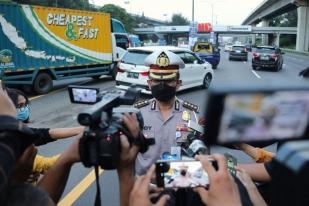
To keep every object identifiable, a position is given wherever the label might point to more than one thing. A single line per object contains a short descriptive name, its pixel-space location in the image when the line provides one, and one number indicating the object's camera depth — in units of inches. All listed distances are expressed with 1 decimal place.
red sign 1641.9
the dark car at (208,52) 647.3
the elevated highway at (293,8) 1281.5
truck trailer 306.8
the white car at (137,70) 291.7
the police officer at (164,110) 70.1
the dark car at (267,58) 612.7
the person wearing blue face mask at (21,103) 66.0
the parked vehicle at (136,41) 808.5
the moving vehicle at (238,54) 904.4
